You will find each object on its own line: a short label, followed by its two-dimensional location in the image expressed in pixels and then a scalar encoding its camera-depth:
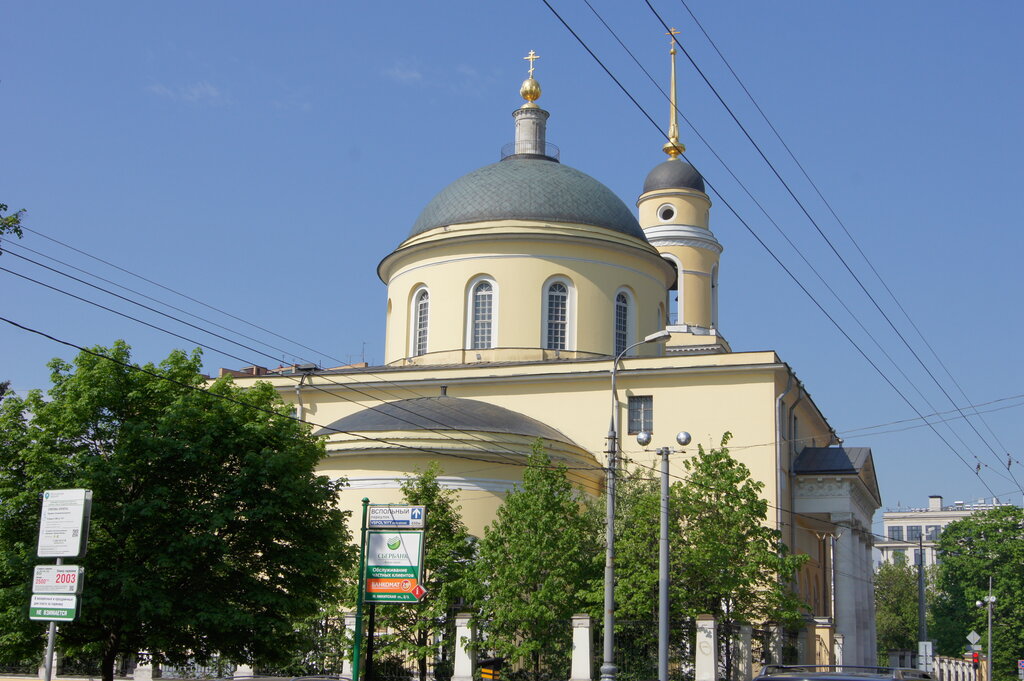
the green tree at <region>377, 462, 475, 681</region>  27.14
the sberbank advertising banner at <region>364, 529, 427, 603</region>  19.55
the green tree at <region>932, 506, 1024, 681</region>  55.09
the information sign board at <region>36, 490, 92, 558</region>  14.64
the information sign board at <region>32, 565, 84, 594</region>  14.42
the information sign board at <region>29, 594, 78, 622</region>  14.30
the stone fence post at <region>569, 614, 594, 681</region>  25.45
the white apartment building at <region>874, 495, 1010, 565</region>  131.62
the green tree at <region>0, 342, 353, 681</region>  20.89
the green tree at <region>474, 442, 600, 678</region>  26.38
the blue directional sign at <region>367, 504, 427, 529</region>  20.38
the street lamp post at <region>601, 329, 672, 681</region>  21.05
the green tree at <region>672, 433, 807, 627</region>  28.31
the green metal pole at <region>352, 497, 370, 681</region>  19.16
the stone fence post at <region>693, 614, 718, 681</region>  26.02
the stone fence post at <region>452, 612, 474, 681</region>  26.17
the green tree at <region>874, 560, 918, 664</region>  81.00
